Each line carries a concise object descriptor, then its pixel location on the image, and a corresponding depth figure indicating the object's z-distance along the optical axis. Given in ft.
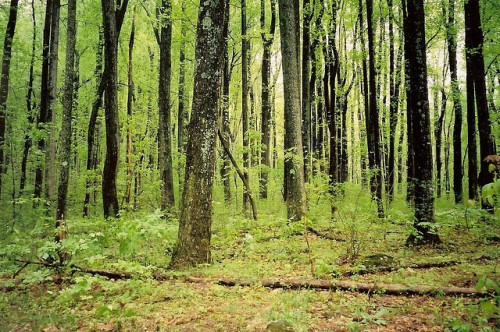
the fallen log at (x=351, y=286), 13.44
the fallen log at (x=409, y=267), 17.28
